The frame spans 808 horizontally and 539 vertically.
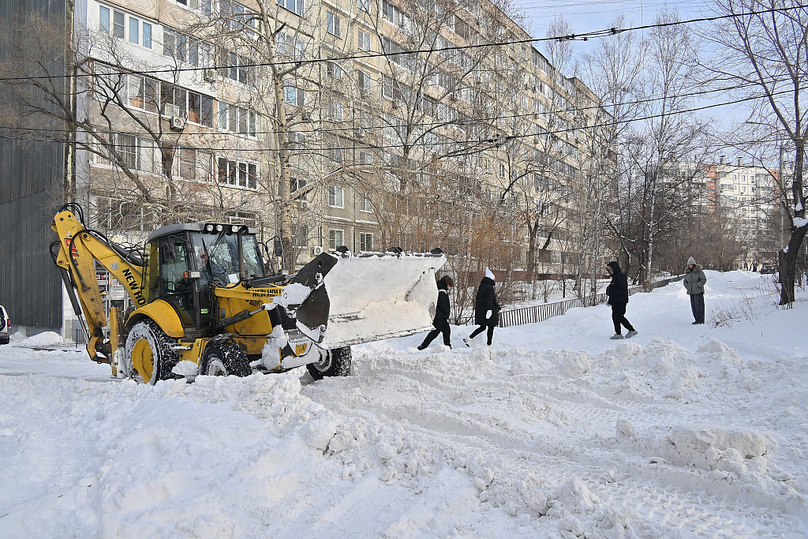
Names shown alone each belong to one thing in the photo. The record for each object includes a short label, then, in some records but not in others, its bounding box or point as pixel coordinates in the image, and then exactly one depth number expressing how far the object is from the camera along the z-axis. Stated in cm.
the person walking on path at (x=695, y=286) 1270
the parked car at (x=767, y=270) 4158
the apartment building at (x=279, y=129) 1733
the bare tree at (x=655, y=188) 3055
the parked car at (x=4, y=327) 1587
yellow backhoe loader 673
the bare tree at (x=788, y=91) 1506
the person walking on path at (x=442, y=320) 1098
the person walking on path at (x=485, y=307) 1166
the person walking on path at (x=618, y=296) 1169
